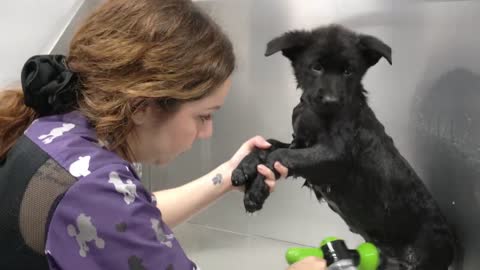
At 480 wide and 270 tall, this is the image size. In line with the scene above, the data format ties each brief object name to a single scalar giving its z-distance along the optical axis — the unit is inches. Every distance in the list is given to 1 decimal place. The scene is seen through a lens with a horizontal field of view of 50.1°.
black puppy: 35.6
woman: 26.3
